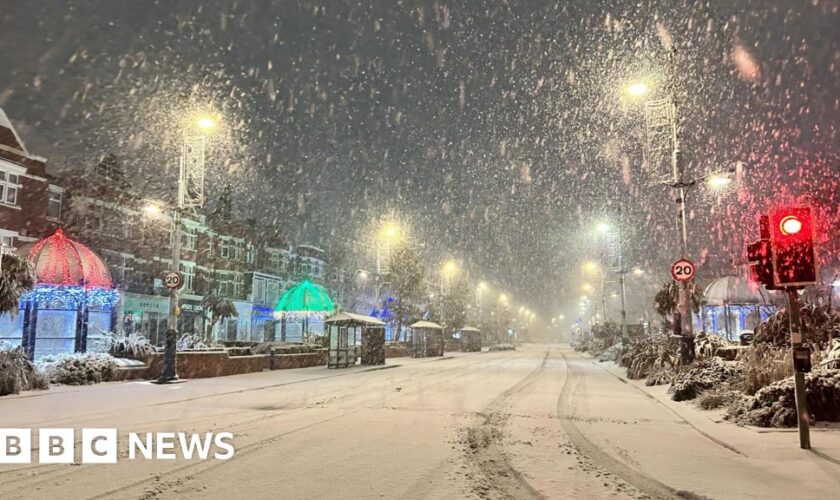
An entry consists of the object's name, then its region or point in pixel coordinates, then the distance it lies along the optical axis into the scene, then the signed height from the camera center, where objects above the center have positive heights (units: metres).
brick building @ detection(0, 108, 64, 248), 28.36 +6.45
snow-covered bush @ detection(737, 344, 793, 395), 12.12 -1.01
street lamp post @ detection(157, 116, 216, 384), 19.92 +4.60
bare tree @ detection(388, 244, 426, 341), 57.16 +3.95
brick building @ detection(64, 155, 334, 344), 37.44 +5.32
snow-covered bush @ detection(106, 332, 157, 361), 22.53 -0.97
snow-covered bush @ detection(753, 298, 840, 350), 16.39 -0.17
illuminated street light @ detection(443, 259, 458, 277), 66.00 +6.11
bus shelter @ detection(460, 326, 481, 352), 64.94 -1.93
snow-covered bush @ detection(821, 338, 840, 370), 11.66 -0.75
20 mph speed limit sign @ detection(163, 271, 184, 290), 19.55 +1.38
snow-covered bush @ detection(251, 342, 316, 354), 34.28 -1.55
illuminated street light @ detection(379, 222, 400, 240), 47.41 +7.28
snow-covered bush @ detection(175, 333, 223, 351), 28.24 -1.09
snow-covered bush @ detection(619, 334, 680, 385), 22.01 -1.44
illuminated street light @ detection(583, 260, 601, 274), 46.91 +4.28
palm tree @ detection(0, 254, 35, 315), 18.22 +1.32
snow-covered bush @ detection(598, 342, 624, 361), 36.16 -2.08
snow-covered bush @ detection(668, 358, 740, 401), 14.92 -1.47
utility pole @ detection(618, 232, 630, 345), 35.06 +2.18
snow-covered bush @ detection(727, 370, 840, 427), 10.47 -1.48
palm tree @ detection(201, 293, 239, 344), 44.56 +1.04
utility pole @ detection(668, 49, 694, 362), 17.97 +3.67
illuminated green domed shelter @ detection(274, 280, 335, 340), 38.97 +1.17
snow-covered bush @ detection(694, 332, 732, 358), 20.53 -0.86
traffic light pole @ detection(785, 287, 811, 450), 8.50 -0.86
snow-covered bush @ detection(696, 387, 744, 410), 12.95 -1.72
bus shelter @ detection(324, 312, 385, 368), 29.44 -0.97
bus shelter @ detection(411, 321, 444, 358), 46.81 -1.46
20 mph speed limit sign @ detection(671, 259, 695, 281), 17.45 +1.48
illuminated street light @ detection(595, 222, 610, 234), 37.81 +5.97
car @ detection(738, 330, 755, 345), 28.48 -0.82
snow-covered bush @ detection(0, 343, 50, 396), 15.99 -1.41
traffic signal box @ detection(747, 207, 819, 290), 8.78 +1.03
